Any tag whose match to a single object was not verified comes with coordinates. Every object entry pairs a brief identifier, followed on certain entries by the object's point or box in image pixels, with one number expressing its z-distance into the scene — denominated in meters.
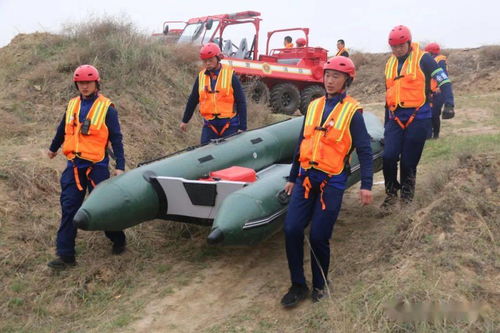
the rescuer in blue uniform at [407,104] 4.75
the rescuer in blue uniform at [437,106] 8.49
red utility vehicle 11.29
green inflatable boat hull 3.79
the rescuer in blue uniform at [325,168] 3.31
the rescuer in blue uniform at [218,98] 5.32
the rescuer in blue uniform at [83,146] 4.17
